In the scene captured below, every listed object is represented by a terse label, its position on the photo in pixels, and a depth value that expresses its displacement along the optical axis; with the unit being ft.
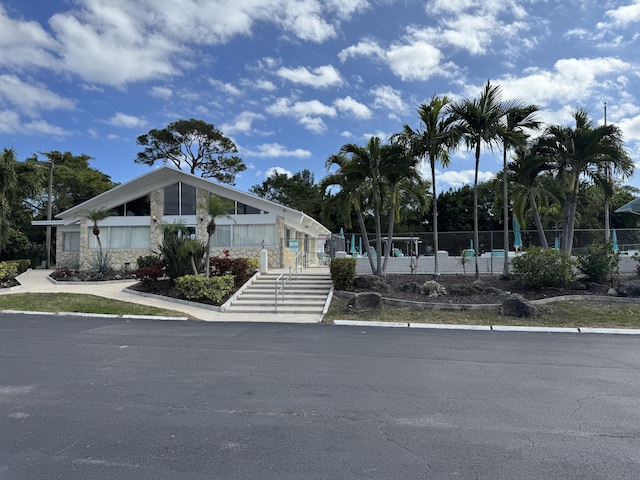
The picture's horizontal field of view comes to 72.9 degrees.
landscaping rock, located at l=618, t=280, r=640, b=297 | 41.88
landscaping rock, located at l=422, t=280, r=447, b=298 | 44.37
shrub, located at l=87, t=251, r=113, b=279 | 67.67
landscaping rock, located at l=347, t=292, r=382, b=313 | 40.55
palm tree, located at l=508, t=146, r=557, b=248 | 50.11
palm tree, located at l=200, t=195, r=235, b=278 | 50.80
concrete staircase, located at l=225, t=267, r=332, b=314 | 43.98
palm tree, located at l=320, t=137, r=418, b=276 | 50.24
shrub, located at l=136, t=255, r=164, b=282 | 53.88
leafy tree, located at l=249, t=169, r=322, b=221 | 143.84
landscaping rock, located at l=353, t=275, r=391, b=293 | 46.80
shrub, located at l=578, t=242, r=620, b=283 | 45.50
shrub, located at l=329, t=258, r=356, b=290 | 48.08
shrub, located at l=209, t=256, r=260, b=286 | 54.13
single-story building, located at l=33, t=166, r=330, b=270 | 75.10
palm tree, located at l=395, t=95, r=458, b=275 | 47.62
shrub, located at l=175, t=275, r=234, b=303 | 46.68
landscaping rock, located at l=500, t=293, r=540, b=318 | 37.35
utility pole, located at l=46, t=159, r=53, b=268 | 97.84
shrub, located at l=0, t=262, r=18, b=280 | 59.47
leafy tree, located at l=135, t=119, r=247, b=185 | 140.15
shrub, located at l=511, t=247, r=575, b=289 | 44.34
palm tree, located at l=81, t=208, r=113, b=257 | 74.43
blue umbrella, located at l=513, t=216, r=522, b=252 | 62.69
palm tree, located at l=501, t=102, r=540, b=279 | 45.68
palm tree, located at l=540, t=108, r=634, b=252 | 46.19
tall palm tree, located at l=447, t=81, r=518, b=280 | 45.70
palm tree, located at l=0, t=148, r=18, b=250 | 61.31
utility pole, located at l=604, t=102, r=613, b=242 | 49.72
